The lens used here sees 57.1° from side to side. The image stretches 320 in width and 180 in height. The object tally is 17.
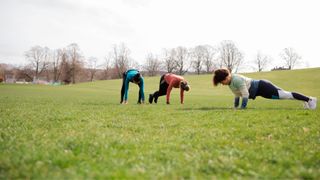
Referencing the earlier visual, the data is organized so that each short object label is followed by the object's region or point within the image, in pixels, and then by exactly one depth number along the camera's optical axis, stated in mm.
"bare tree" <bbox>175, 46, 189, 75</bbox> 140375
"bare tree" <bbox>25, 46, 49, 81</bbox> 142000
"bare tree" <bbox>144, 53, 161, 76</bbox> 143738
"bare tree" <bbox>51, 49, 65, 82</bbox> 135625
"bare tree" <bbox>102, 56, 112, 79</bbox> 148562
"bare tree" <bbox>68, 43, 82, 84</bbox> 125000
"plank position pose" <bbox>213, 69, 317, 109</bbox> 12133
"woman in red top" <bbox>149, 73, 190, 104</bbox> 16797
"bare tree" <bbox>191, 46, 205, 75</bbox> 142125
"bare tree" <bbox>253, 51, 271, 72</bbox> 143250
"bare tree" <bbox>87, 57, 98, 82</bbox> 153750
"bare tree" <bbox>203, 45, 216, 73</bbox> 140250
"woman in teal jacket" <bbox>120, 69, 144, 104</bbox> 17125
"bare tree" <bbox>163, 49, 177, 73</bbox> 141538
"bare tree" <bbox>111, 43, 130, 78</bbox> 141500
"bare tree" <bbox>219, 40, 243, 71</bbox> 132188
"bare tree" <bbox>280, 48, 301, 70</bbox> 138625
